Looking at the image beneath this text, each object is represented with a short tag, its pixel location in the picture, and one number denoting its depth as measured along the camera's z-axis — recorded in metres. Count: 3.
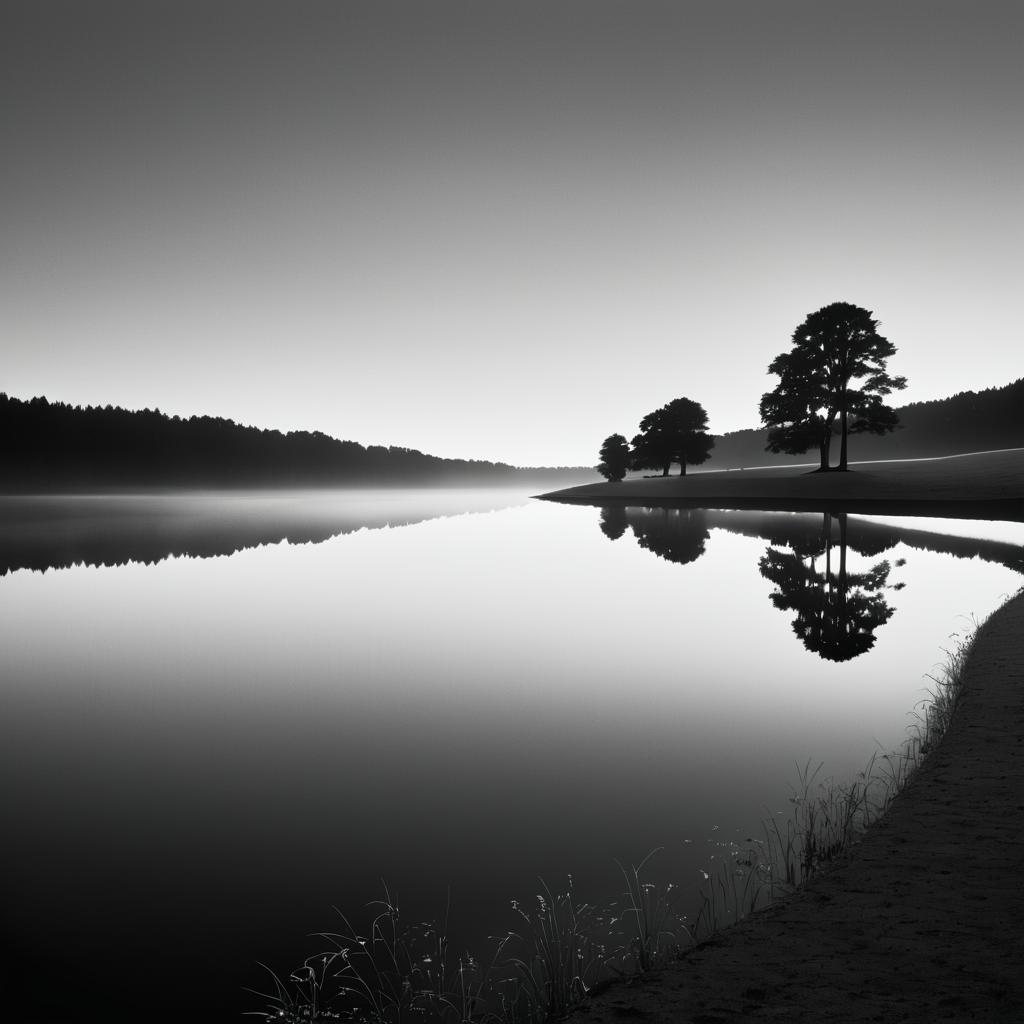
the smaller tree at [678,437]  92.44
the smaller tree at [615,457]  106.69
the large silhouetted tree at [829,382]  55.97
